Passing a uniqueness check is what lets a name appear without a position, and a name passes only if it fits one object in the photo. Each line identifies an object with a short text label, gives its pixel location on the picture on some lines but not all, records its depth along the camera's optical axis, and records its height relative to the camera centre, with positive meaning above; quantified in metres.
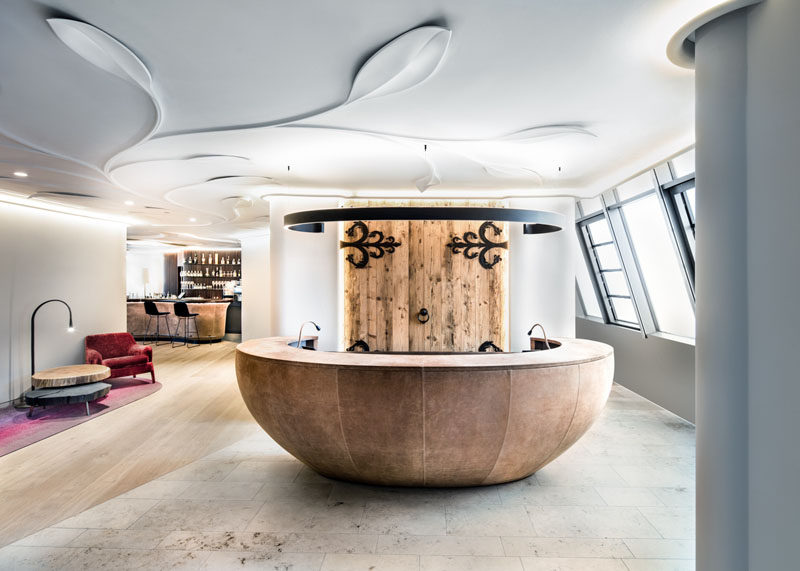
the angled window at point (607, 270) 7.14 +0.19
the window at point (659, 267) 6.15 +0.21
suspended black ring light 3.42 +0.55
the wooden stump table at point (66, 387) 5.12 -1.31
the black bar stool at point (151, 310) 11.28 -0.68
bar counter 11.57 -0.97
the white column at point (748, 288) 1.74 -0.03
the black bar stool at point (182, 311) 10.93 -0.69
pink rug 4.70 -1.66
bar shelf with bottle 15.00 +0.51
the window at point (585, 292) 8.09 -0.20
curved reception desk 3.00 -0.90
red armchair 6.97 -1.18
